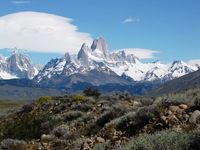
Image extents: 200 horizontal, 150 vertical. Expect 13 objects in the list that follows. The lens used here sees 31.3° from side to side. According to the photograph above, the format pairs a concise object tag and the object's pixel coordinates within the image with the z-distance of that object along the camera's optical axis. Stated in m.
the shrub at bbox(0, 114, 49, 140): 21.14
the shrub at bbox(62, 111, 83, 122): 25.23
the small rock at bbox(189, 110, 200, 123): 13.00
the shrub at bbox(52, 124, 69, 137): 20.31
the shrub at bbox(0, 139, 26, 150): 18.20
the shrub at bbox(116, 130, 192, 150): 9.49
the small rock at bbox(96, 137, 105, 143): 15.04
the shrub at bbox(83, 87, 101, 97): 44.23
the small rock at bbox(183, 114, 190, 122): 13.65
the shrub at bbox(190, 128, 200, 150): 9.66
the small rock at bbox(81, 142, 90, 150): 14.76
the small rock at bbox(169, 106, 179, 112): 14.75
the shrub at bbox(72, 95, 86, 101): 35.47
